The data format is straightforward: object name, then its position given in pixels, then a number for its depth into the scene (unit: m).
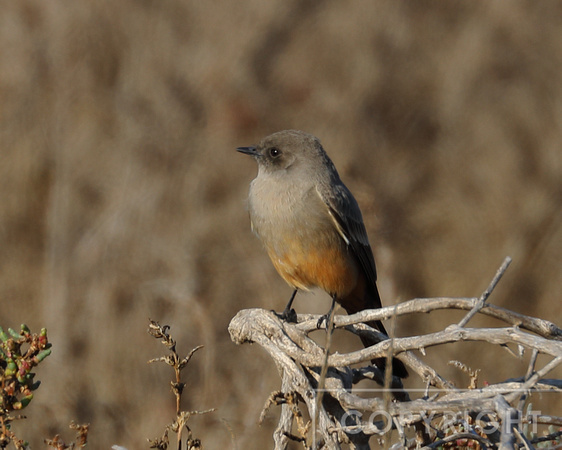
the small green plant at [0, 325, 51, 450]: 5.16
